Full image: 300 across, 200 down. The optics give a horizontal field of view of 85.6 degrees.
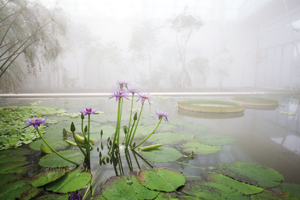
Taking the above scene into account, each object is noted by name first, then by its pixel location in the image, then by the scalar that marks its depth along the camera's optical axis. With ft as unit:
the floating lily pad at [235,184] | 2.97
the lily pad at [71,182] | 2.94
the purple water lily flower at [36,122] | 2.92
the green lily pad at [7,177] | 3.17
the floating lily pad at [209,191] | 2.77
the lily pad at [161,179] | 2.96
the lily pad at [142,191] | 2.73
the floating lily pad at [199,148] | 4.69
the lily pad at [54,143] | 4.95
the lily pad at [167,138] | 5.35
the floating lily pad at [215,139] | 5.39
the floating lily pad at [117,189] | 2.73
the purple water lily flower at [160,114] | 4.03
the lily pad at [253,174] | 3.26
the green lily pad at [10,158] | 4.07
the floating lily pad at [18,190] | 2.71
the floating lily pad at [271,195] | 2.77
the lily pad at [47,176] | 3.07
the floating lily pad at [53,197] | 2.71
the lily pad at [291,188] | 2.98
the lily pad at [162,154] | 4.16
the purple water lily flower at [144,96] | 3.88
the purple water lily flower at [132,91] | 3.82
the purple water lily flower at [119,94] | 3.56
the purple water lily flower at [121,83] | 4.16
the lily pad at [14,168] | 3.59
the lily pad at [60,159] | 3.70
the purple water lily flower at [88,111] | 3.23
